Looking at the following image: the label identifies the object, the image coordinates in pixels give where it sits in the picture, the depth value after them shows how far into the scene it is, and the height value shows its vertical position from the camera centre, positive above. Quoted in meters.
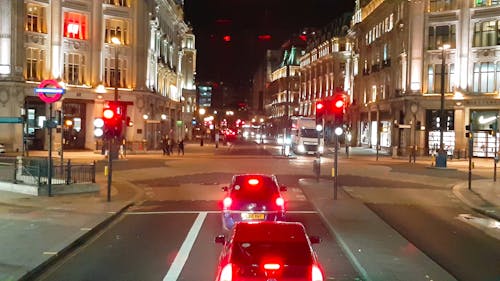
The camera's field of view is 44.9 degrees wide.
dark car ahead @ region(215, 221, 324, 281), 6.61 -1.44
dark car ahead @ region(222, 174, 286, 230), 13.74 -1.69
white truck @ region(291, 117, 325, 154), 59.66 -0.60
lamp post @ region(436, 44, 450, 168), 40.06 -1.48
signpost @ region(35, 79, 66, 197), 17.55 +1.00
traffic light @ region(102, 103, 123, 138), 20.23 +0.12
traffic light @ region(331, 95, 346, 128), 21.06 +0.75
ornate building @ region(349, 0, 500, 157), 56.50 +5.86
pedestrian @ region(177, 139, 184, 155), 53.98 -1.69
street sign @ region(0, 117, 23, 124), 24.12 +0.18
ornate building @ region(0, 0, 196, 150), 49.50 +5.69
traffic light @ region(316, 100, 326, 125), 23.46 +0.87
